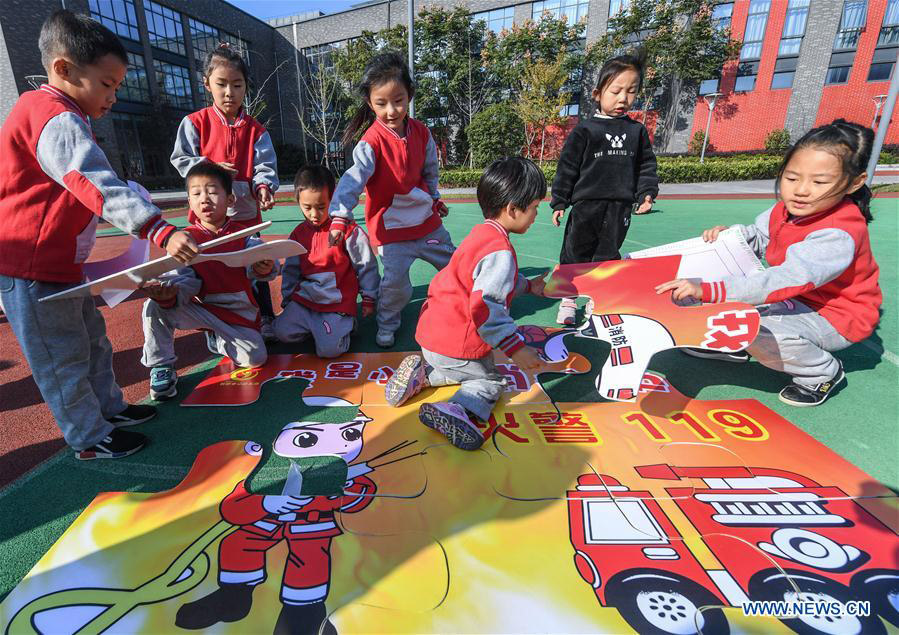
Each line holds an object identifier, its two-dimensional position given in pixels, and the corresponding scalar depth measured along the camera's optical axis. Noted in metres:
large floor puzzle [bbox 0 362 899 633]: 1.28
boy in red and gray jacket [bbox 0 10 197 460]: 1.61
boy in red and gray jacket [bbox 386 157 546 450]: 1.94
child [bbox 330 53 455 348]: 2.86
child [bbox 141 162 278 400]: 2.58
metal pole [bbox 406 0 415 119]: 10.02
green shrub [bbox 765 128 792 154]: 22.50
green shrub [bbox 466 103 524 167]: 22.55
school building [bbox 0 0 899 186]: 21.14
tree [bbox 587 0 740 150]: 22.47
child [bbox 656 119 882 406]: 2.10
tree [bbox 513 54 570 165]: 22.14
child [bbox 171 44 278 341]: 2.86
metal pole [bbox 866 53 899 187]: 6.34
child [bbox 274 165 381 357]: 3.05
